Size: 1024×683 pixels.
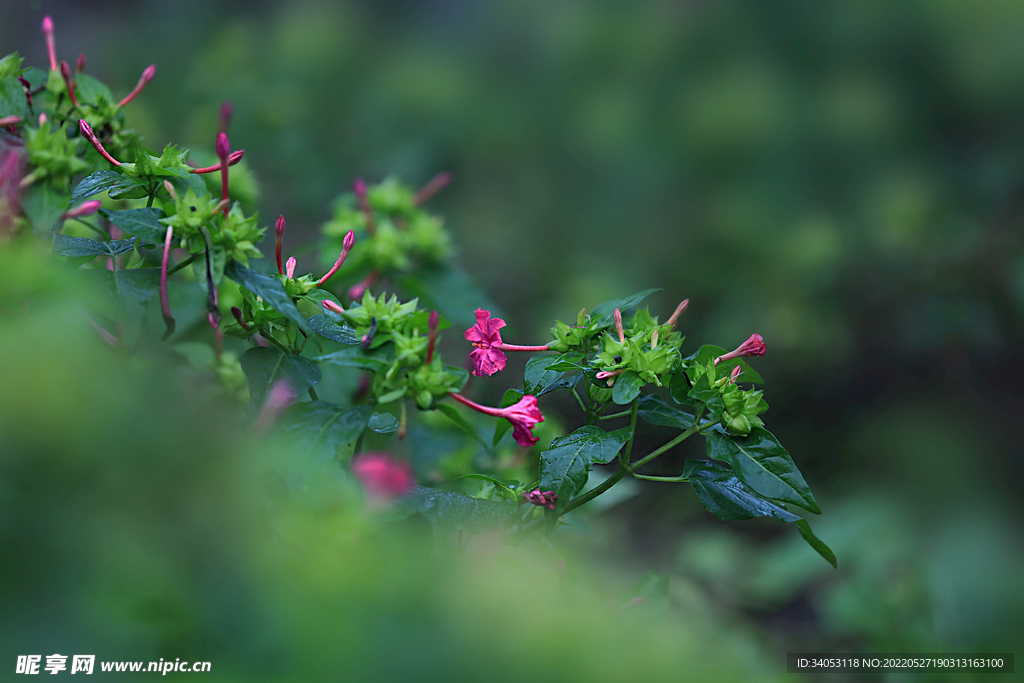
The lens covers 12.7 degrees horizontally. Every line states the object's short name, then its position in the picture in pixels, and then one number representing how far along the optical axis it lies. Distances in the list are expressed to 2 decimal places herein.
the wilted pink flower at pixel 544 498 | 1.87
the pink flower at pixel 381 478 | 1.78
